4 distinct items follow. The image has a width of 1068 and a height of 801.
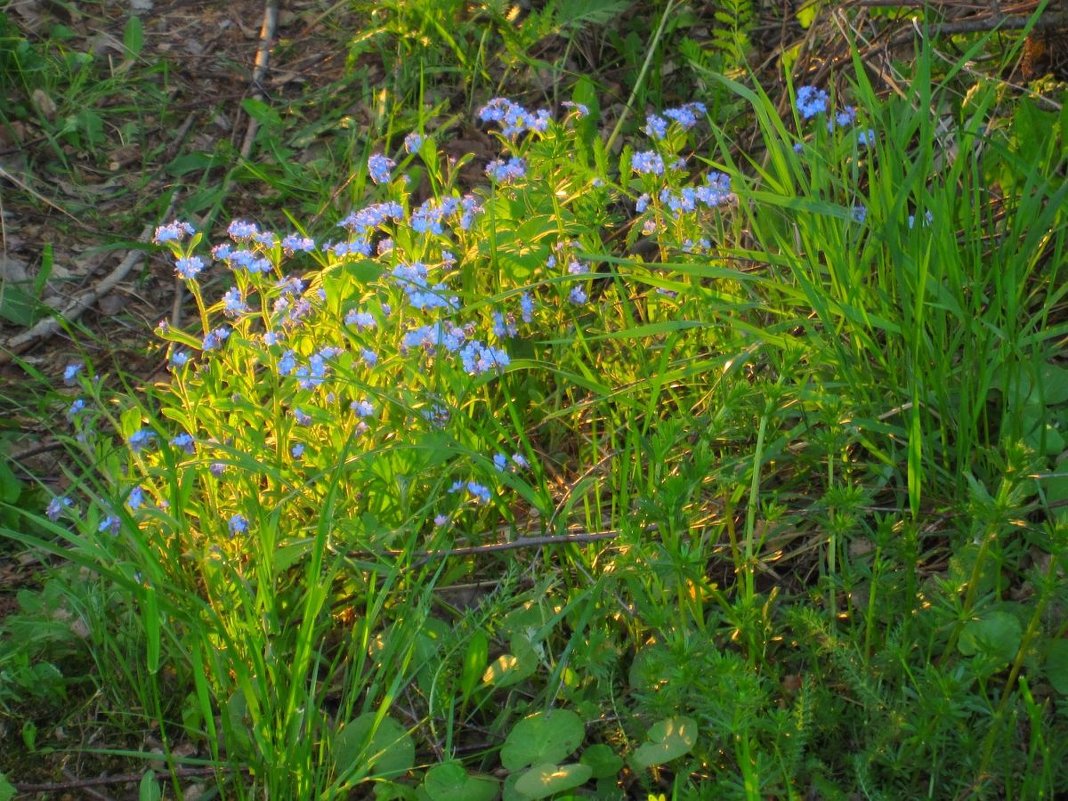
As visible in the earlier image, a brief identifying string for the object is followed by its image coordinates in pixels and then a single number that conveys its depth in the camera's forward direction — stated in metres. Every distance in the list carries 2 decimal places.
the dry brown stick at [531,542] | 2.02
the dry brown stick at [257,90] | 3.57
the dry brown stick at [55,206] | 3.74
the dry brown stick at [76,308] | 3.37
